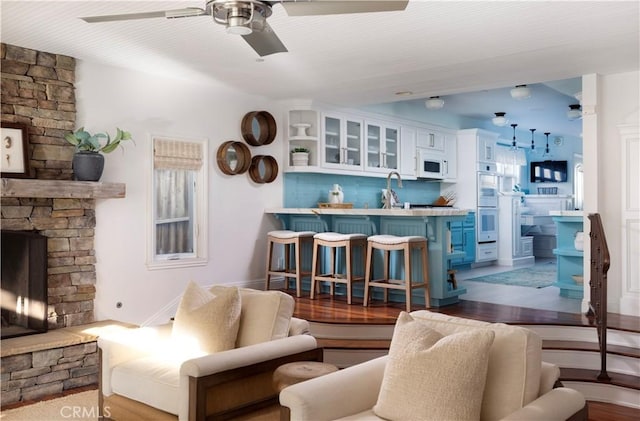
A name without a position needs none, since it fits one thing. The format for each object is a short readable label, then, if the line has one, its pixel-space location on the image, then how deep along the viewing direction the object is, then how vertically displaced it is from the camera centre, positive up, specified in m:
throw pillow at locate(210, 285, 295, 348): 3.30 -0.63
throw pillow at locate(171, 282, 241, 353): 3.26 -0.65
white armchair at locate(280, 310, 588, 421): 2.25 -0.75
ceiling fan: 2.53 +0.91
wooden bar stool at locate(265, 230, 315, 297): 6.32 -0.47
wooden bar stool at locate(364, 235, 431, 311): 5.43 -0.53
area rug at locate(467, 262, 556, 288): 7.64 -0.97
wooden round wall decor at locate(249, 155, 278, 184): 6.81 +0.51
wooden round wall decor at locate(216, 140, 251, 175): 6.39 +0.60
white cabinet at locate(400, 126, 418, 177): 8.80 +0.90
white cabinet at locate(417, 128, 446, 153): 9.18 +1.16
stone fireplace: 4.37 -0.01
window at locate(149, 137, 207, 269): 5.84 +0.07
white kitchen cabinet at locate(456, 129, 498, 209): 9.84 +0.80
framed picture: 4.56 +0.48
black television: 12.14 +0.81
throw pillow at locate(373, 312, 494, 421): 2.19 -0.66
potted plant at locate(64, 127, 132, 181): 4.86 +0.50
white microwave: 9.15 +0.75
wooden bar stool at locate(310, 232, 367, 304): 5.90 -0.49
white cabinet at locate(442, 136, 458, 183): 9.78 +0.87
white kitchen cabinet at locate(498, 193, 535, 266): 10.13 -0.41
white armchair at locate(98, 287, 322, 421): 2.79 -0.84
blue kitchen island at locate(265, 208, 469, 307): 5.72 -0.19
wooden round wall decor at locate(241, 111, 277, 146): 6.64 +0.97
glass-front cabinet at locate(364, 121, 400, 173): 8.14 +0.93
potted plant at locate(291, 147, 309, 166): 7.14 +0.67
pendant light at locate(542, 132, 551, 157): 11.81 +1.24
